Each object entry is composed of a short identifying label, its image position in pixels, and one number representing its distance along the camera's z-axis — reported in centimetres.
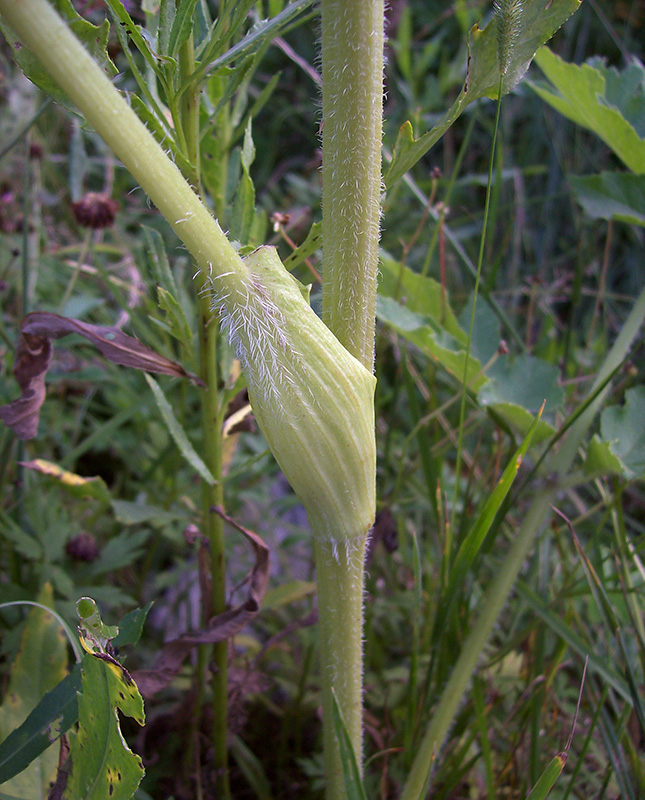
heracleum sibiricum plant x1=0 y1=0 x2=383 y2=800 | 20
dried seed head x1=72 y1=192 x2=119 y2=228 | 42
